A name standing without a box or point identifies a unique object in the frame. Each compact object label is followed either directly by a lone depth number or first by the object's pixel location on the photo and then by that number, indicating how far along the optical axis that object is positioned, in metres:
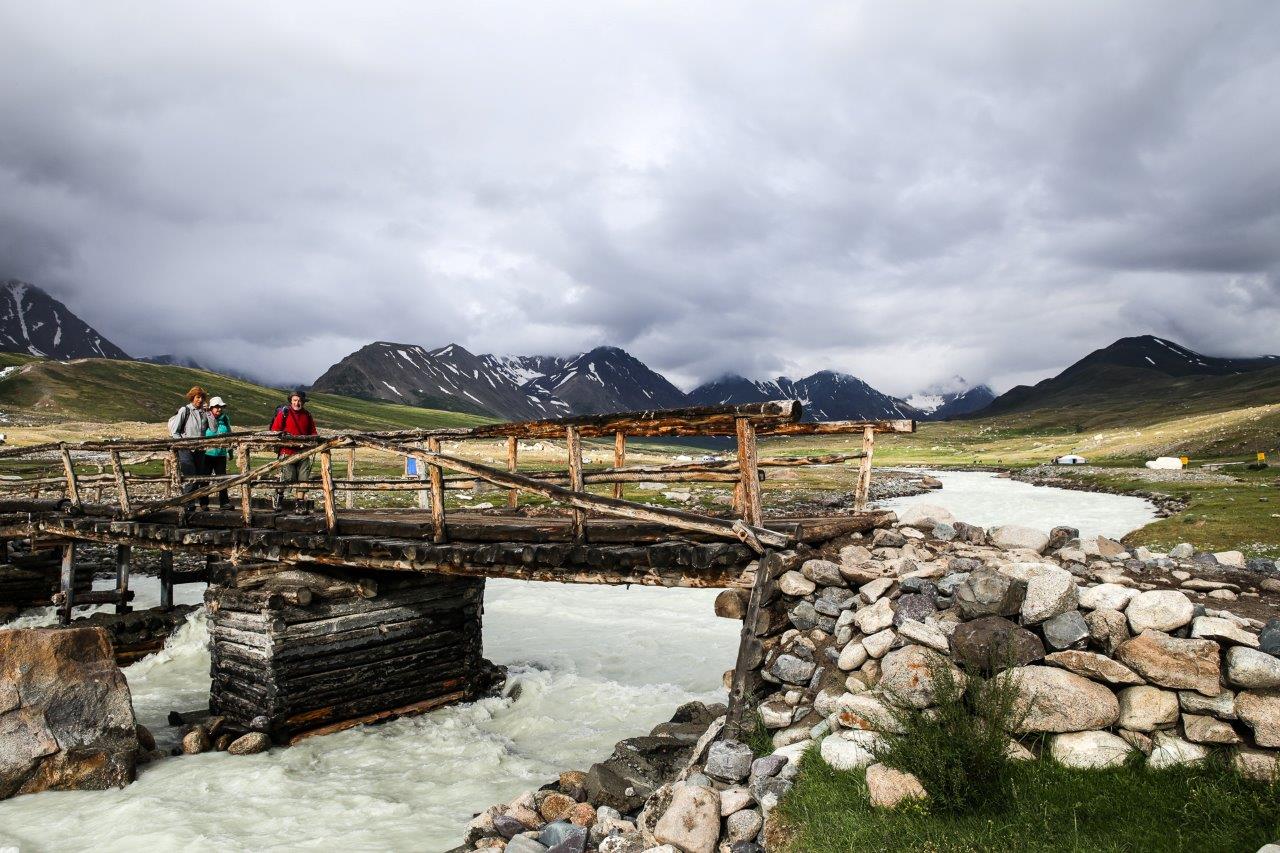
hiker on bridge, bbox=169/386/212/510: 18.31
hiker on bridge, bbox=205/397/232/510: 18.22
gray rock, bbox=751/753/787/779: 7.41
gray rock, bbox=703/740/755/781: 7.72
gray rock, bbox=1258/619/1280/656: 6.13
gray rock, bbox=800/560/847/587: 9.03
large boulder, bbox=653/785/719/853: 6.97
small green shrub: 6.18
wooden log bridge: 9.74
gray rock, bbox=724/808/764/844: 6.91
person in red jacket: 16.70
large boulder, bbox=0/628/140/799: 11.38
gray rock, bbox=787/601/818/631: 8.89
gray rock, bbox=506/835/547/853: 8.17
